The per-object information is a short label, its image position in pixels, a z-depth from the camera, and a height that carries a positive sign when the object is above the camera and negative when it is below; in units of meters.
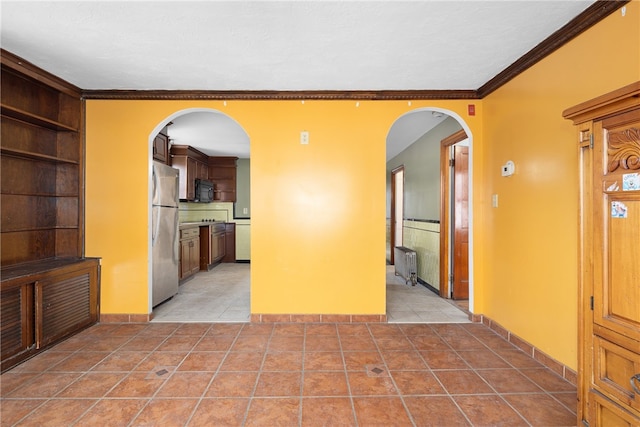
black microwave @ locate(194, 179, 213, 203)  6.04 +0.54
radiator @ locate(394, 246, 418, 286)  4.79 -0.83
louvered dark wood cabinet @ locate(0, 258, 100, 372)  2.23 -0.76
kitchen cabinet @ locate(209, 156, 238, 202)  6.89 +0.93
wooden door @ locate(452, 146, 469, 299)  4.02 -0.13
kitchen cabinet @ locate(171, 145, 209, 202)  5.61 +0.96
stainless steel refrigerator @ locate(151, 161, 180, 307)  3.41 -0.21
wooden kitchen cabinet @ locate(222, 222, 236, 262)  6.85 -0.66
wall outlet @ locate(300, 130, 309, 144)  3.17 +0.86
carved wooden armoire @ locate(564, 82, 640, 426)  1.27 -0.21
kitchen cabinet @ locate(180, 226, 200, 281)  4.83 -0.63
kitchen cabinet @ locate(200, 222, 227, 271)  5.81 -0.60
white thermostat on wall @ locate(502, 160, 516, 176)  2.69 +0.44
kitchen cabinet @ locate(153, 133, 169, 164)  3.81 +0.93
